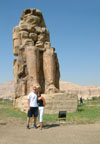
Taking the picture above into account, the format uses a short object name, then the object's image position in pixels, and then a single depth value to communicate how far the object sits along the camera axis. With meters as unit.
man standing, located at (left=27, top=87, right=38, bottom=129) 5.84
